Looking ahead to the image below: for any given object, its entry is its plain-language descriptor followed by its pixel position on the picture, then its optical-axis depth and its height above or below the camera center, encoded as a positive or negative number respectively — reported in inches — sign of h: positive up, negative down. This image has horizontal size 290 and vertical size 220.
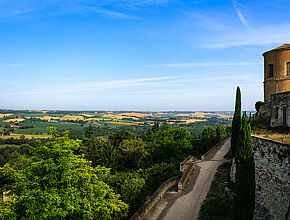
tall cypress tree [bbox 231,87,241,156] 806.4 -28.5
